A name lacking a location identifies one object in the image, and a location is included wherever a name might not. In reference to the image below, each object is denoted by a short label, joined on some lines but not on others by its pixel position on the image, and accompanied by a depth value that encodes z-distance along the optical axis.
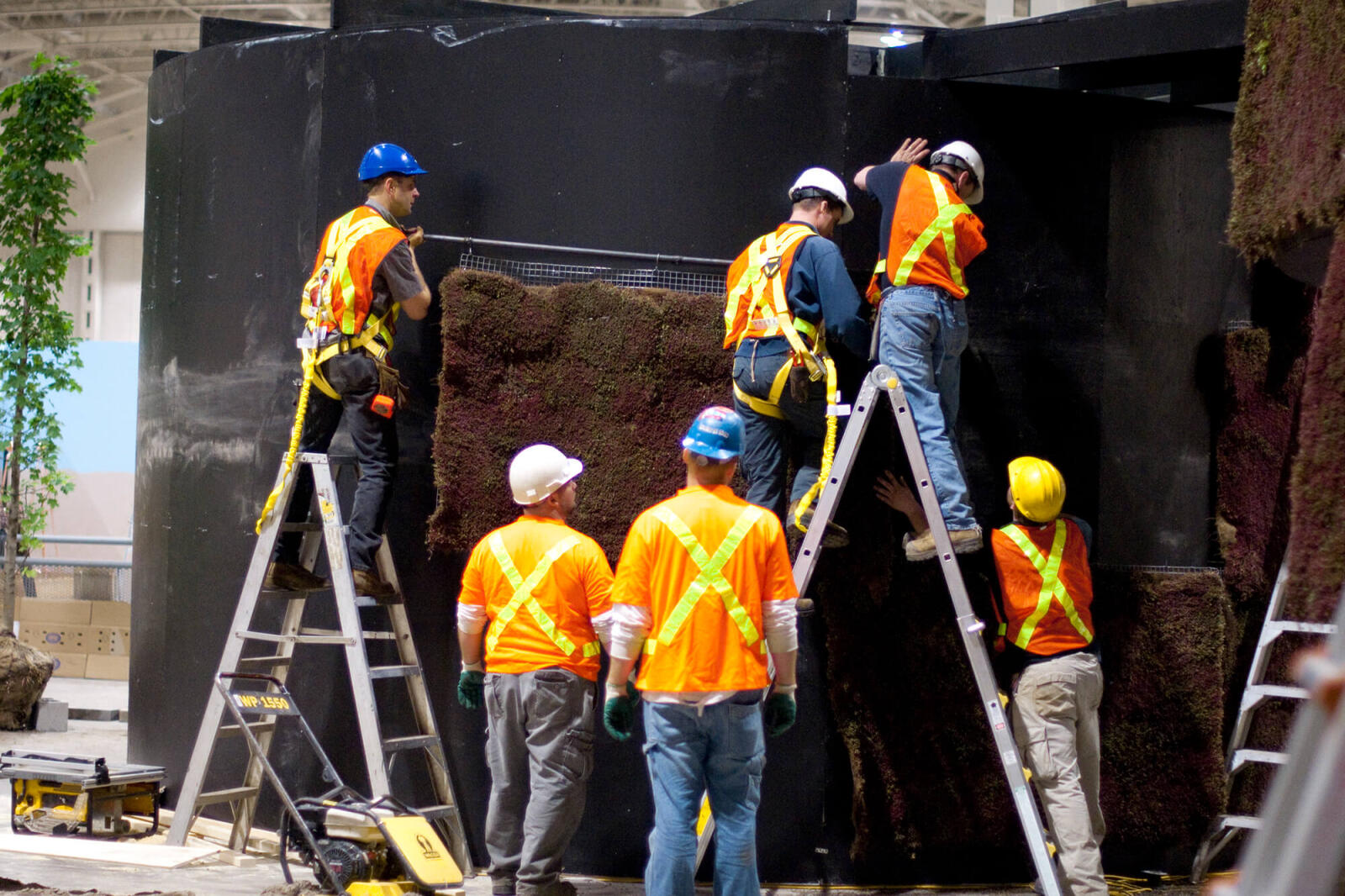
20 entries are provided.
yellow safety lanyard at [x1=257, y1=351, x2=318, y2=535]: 11.25
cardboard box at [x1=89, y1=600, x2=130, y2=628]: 24.69
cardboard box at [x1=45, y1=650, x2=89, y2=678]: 25.22
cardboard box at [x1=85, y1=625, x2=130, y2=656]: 25.02
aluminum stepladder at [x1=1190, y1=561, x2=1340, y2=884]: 11.73
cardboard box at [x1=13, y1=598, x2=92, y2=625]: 24.81
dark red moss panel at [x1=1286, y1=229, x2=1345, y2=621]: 6.15
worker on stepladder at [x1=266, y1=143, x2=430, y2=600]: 11.05
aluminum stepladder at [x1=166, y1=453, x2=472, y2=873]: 11.07
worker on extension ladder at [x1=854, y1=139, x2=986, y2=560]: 9.91
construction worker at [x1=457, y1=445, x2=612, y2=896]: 9.70
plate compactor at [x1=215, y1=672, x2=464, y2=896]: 9.95
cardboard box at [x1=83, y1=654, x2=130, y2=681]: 25.19
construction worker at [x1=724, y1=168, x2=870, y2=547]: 10.04
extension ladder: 9.84
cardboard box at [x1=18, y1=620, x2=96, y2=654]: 25.05
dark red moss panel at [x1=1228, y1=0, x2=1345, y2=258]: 6.97
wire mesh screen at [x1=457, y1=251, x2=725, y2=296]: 11.77
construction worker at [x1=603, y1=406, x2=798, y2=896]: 8.45
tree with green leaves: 19.31
